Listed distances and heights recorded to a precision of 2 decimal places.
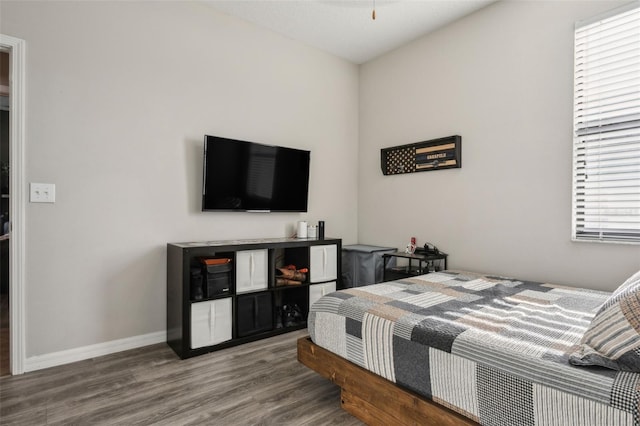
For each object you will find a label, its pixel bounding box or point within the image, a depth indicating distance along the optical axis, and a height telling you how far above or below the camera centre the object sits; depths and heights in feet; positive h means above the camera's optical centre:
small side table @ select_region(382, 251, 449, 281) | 10.26 -1.83
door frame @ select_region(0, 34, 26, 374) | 7.21 +0.08
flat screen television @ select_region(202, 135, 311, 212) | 9.62 +0.91
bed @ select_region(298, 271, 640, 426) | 3.49 -1.79
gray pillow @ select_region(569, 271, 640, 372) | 3.45 -1.37
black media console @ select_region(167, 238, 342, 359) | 8.23 -2.26
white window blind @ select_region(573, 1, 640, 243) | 7.41 +1.78
